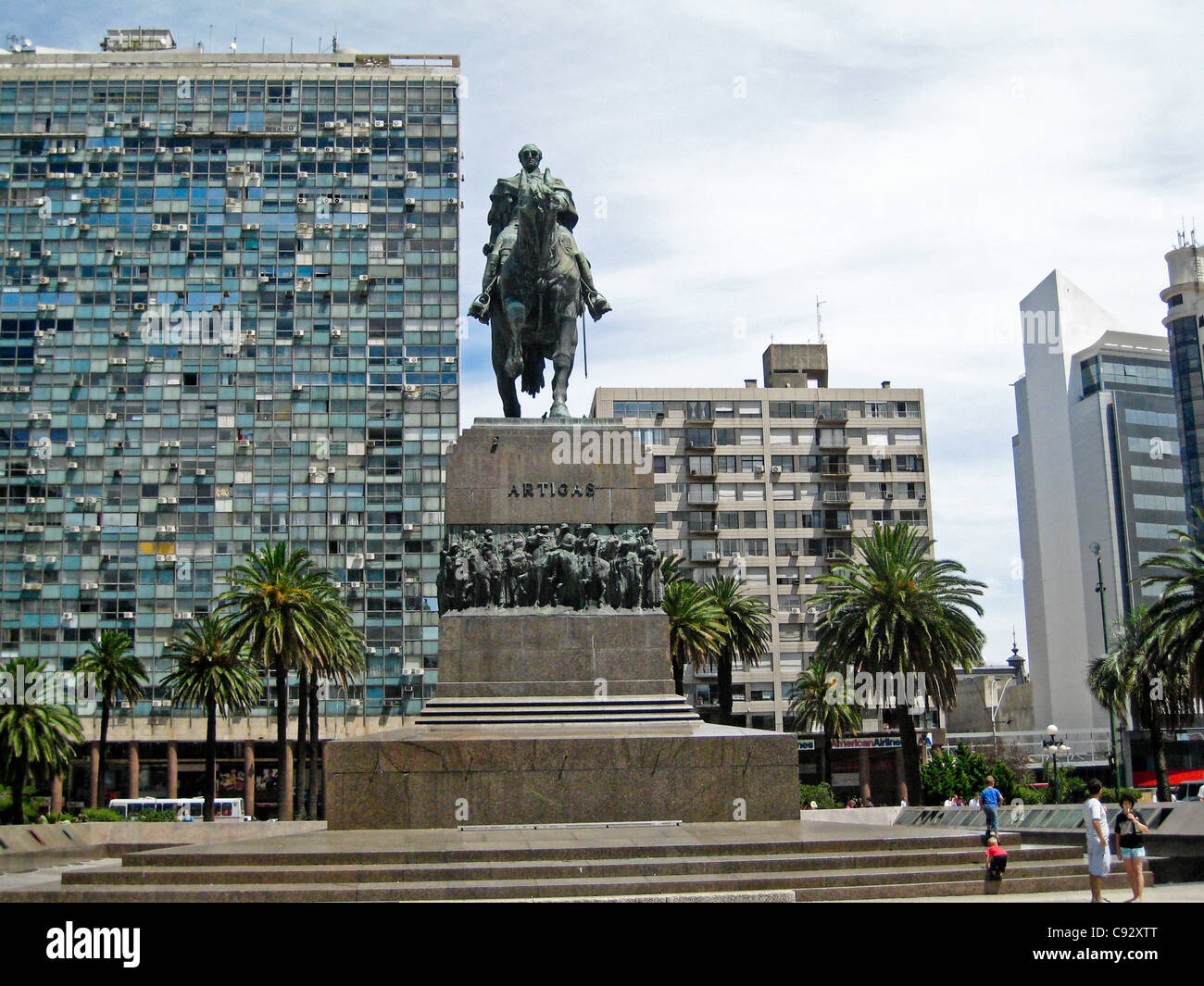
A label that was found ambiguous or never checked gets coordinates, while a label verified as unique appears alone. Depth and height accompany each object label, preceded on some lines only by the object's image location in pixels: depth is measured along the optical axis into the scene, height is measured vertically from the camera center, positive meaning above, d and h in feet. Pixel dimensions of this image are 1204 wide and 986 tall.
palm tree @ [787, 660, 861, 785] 215.92 -5.62
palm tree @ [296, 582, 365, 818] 167.22 +4.19
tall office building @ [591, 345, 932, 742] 273.95 +43.22
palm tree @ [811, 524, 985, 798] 145.48 +6.07
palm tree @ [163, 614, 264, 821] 177.47 +3.19
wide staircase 46.85 -7.08
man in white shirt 45.24 -6.38
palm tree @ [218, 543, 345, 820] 160.56 +9.48
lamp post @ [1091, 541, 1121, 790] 184.38 -9.69
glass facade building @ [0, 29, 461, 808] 261.65 +74.56
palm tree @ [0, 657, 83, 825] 158.03 -4.87
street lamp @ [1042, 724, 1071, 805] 167.94 -10.13
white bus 209.87 -18.23
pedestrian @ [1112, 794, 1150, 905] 46.55 -6.69
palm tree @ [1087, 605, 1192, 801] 127.44 -1.81
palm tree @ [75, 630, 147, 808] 198.18 +4.95
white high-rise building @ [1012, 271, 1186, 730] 354.54 +53.75
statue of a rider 80.33 +29.61
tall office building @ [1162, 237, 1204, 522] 333.42 +83.73
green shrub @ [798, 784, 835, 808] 159.87 -14.91
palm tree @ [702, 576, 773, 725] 181.27 +7.30
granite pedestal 61.46 -2.17
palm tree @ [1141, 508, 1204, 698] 119.96 +4.69
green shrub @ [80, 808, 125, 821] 173.88 -15.57
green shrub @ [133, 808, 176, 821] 179.10 -16.62
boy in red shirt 48.49 -7.18
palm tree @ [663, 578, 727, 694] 165.68 +7.27
